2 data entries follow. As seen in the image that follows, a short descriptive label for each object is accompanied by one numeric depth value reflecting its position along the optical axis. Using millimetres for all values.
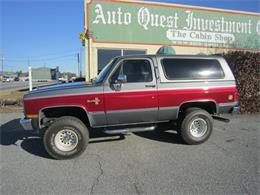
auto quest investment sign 10523
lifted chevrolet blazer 4043
